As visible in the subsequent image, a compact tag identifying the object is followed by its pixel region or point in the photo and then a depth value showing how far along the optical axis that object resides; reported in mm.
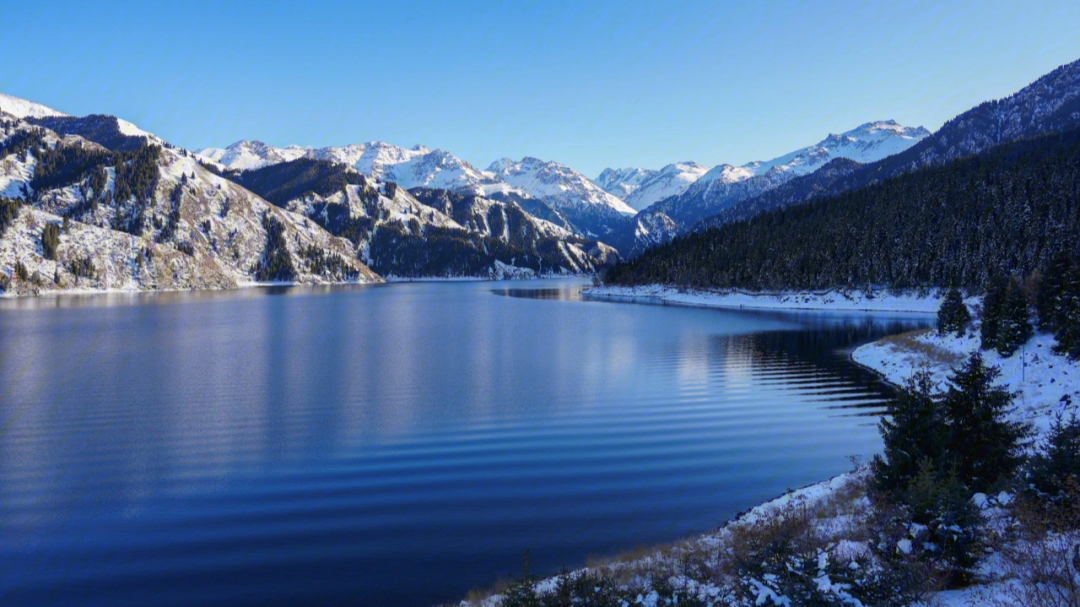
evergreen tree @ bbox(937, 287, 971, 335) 43438
